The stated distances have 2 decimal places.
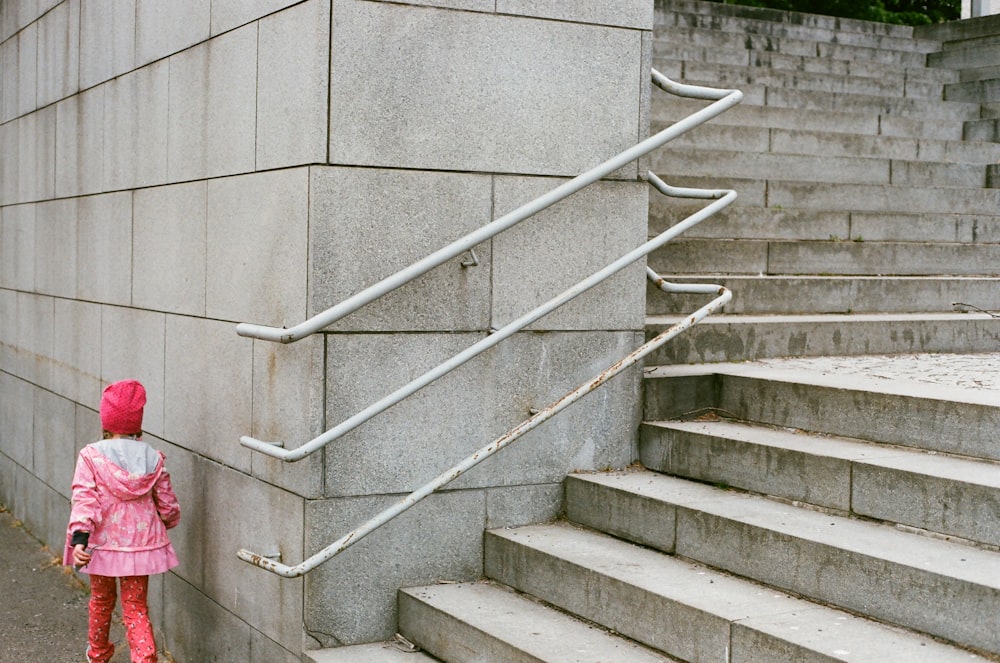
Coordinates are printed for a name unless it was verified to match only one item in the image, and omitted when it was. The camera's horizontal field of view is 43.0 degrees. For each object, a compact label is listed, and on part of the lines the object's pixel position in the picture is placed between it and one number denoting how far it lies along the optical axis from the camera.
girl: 5.64
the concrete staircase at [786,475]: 4.22
